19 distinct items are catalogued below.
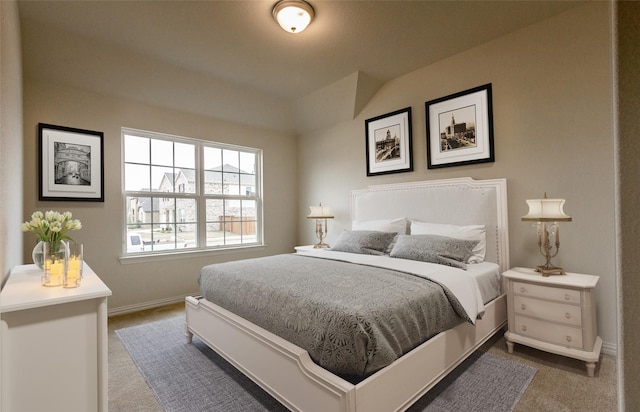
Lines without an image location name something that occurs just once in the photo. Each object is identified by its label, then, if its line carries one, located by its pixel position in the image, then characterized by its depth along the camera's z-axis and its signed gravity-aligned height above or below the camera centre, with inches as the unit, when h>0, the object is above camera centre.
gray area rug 70.9 -45.5
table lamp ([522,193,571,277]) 91.7 -4.7
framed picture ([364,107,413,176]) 144.9 +31.1
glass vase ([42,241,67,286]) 60.1 -10.8
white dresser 47.6 -22.5
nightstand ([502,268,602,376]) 82.7 -31.8
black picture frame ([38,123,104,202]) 119.1 +19.5
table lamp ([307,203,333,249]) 167.8 -4.3
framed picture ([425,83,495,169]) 120.1 +31.5
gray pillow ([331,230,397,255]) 124.0 -14.9
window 146.9 +8.3
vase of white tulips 68.9 -4.5
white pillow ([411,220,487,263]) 112.1 -10.8
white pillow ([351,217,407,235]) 133.7 -8.5
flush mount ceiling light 96.7 +62.4
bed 56.6 -32.8
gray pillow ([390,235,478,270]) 101.6 -15.3
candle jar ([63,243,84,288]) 59.2 -10.9
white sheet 80.6 -20.5
